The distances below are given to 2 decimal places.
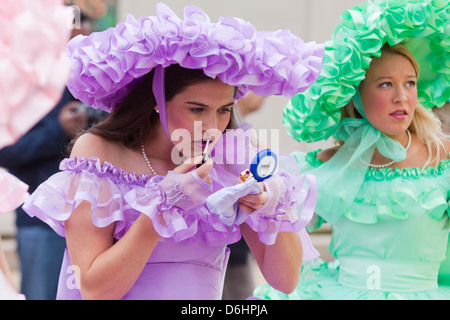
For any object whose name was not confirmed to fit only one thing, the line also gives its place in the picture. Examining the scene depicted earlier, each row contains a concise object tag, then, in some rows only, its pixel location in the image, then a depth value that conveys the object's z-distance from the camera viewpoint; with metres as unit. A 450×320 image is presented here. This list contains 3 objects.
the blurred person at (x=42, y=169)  4.85
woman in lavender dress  2.91
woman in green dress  4.14
